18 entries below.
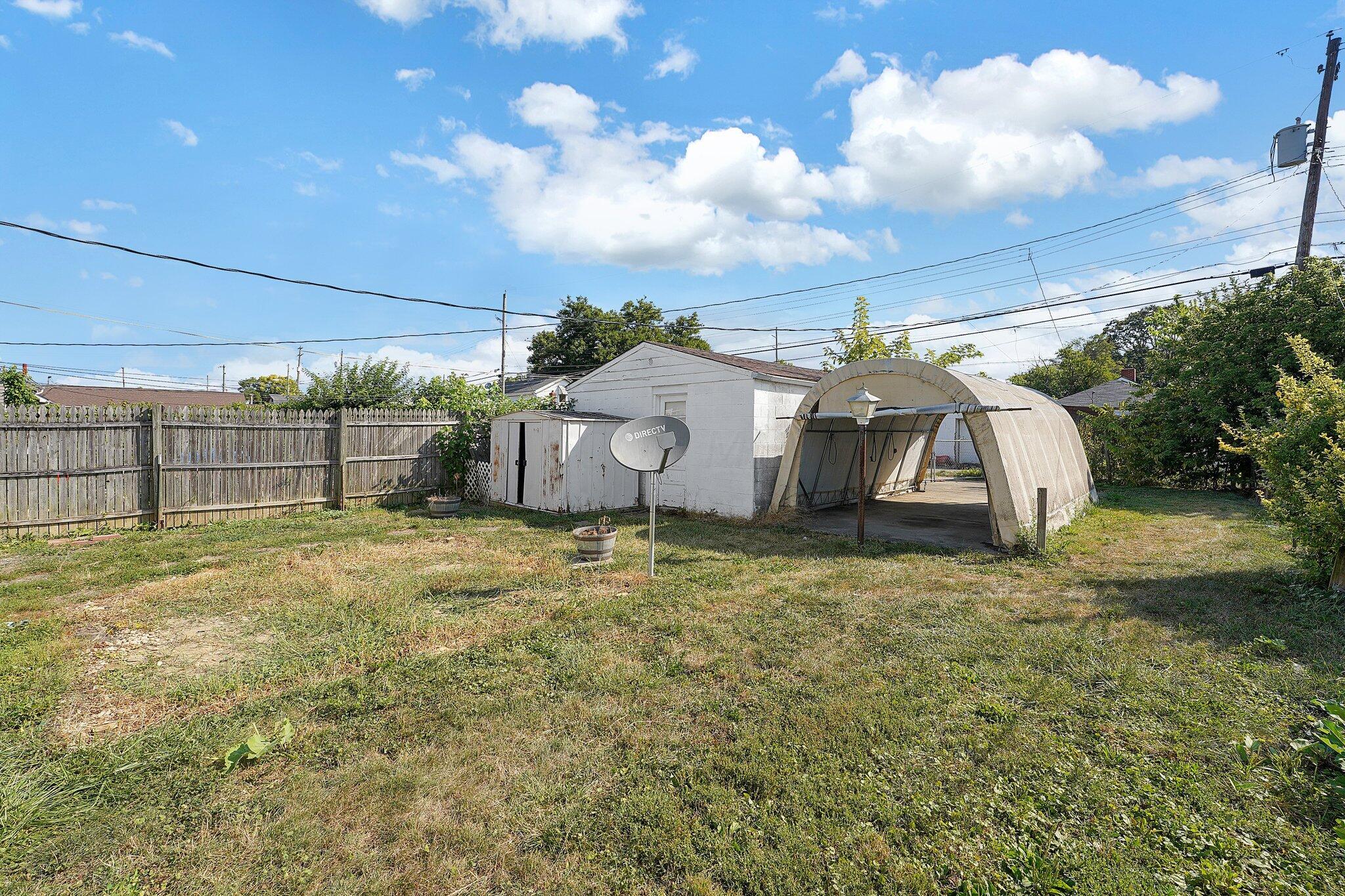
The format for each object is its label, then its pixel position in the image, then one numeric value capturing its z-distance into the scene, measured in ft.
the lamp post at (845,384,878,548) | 26.86
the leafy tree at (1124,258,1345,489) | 44.34
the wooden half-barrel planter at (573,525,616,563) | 23.22
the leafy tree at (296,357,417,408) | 52.70
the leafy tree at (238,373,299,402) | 82.74
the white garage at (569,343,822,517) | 34.94
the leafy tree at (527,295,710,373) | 111.96
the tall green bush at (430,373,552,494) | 40.83
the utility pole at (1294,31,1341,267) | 42.70
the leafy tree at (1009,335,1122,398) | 111.86
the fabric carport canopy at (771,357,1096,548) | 26.73
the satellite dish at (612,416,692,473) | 24.13
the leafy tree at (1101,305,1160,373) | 144.66
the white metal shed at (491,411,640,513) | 36.58
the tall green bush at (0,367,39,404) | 74.28
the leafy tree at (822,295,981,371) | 66.69
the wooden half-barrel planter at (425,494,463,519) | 35.01
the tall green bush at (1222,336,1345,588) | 17.67
